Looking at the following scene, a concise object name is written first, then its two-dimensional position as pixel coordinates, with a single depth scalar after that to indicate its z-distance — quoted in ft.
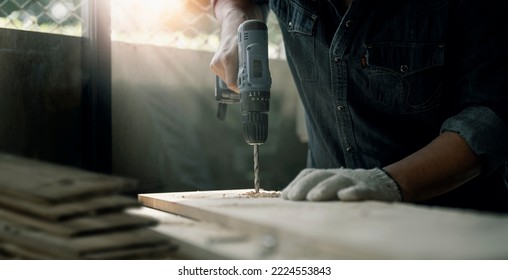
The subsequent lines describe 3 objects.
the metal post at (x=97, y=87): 6.07
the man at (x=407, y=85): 3.47
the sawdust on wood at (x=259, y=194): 3.81
